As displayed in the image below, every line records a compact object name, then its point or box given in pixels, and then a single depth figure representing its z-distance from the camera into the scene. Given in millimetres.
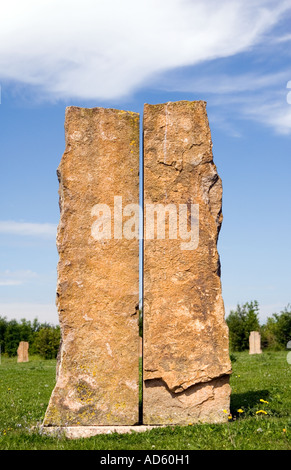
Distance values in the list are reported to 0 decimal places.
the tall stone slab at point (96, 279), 6977
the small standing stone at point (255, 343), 24750
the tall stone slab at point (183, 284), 7023
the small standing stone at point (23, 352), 26797
